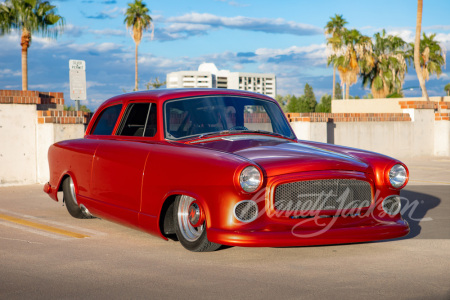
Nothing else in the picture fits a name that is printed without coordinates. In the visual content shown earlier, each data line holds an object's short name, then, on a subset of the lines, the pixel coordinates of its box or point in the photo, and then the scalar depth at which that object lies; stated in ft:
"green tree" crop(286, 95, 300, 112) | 225.48
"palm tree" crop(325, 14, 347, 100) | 221.87
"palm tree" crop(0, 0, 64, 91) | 122.52
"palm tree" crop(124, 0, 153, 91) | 196.44
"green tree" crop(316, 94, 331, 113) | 252.21
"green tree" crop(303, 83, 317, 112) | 265.11
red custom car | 17.61
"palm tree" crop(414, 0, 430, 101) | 104.37
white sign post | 44.34
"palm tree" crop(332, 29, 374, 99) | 184.96
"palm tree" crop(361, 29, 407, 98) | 186.50
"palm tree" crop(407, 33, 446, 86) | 192.51
